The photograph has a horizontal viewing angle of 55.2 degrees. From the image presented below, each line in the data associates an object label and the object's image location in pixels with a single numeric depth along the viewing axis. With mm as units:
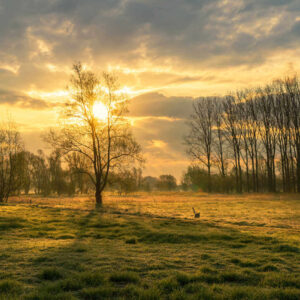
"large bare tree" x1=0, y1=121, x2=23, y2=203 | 47062
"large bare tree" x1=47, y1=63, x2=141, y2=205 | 35594
